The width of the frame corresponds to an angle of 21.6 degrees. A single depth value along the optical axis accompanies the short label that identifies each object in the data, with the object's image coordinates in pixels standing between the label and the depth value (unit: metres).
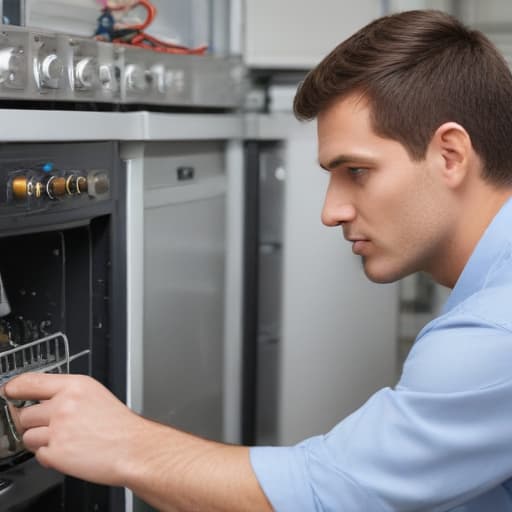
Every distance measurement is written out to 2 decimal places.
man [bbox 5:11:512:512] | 1.15
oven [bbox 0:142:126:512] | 1.42
